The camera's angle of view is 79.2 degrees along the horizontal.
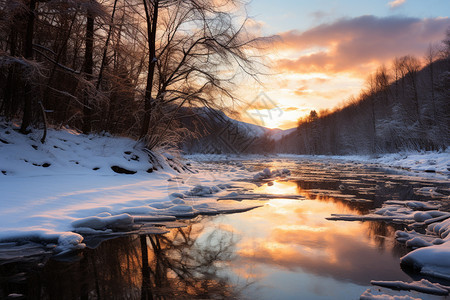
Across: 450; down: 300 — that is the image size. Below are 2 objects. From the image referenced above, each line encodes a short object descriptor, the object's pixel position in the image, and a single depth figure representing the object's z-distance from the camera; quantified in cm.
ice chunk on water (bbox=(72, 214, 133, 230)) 428
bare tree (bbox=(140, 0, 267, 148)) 1075
